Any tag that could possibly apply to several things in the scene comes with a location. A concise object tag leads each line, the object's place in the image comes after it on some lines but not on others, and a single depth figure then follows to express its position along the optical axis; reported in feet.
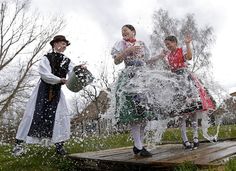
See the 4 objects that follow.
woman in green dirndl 7.60
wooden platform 6.25
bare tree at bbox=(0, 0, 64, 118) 40.59
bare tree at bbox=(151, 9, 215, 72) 45.94
